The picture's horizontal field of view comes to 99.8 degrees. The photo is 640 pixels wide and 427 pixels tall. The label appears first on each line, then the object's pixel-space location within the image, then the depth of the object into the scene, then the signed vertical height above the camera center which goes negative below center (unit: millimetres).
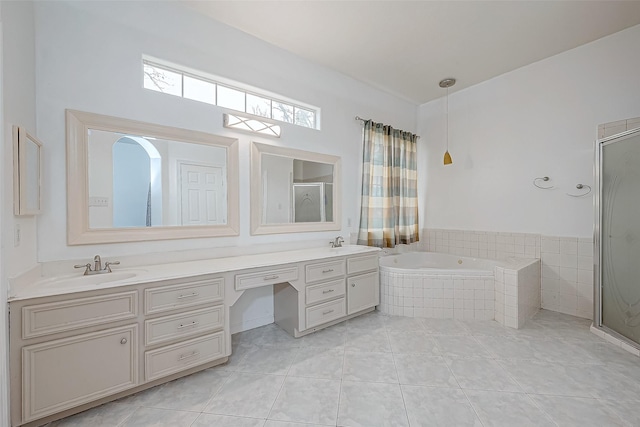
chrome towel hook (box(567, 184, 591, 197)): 2813 +251
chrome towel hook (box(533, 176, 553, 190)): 3080 +350
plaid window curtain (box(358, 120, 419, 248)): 3461 +324
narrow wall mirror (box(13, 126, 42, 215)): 1405 +220
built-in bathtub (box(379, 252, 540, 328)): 2709 -862
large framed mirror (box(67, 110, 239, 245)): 1849 +241
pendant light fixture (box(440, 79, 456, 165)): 3466 +1681
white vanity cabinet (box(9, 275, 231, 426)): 1351 -755
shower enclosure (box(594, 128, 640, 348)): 2223 -222
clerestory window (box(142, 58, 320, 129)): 2191 +1115
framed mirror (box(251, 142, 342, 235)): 2662 +234
